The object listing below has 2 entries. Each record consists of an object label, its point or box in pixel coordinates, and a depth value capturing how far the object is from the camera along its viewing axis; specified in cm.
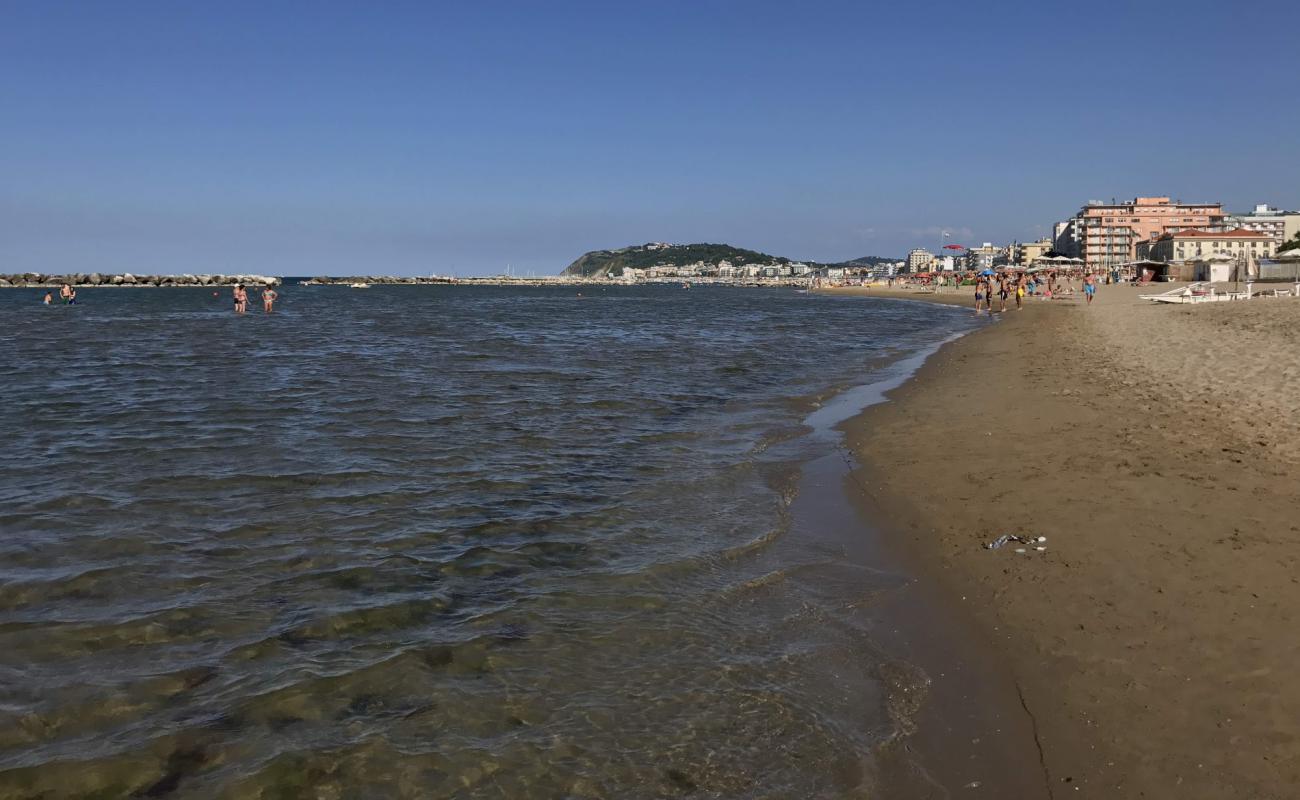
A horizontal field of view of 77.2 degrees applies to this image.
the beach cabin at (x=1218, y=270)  5219
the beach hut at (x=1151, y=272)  6650
